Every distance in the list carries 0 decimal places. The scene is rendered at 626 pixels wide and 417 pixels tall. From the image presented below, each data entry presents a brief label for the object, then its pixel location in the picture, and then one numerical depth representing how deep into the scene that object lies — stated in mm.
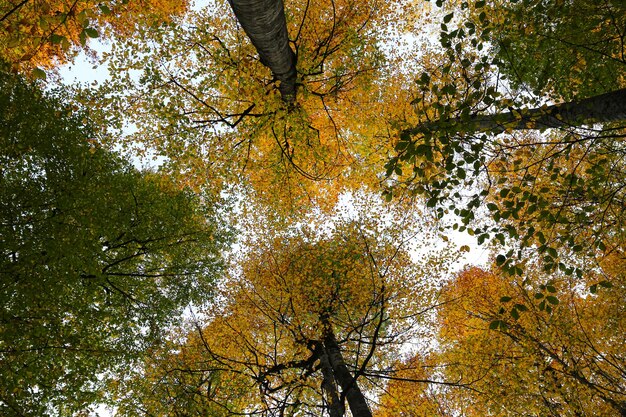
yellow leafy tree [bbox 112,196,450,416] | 9266
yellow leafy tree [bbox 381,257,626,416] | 8891
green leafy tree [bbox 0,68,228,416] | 7367
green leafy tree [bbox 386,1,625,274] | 3725
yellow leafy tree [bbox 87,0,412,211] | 6996
